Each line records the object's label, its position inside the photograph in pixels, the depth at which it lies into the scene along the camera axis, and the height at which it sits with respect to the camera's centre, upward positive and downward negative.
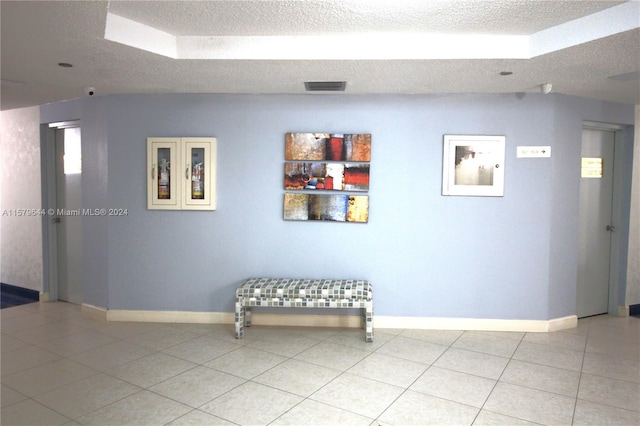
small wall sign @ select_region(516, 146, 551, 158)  4.81 +0.44
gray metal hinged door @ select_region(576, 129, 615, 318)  5.41 -0.37
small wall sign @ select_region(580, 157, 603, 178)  5.40 +0.31
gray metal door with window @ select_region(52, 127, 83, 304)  5.79 -0.39
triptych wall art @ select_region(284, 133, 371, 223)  4.89 +0.14
